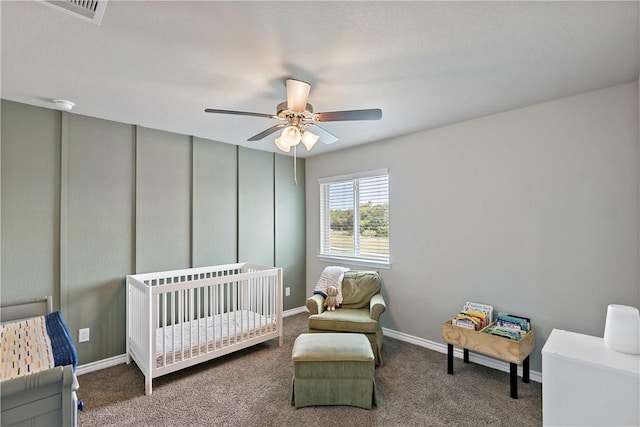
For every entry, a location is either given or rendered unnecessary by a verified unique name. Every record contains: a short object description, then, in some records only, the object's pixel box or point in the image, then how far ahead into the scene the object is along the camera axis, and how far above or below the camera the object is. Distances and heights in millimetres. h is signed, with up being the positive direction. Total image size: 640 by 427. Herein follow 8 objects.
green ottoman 2186 -1201
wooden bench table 2322 -1081
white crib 2500 -1084
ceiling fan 1938 +677
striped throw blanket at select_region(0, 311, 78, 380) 1717 -852
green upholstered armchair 2904 -1031
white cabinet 1428 -858
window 3796 -55
